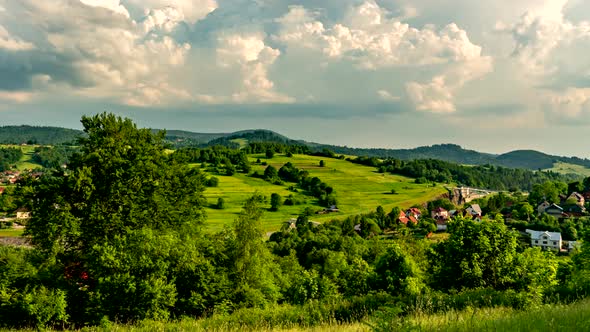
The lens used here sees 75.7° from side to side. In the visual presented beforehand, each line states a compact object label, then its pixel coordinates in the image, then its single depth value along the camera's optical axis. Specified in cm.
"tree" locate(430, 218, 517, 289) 2197
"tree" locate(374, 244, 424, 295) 3308
